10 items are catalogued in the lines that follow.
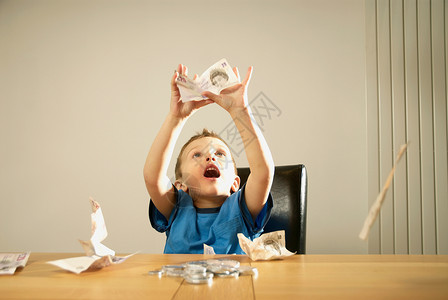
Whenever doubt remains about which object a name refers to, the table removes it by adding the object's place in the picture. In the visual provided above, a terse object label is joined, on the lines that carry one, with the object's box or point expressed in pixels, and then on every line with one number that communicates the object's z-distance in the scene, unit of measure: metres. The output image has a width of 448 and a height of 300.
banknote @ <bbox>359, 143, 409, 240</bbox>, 0.53
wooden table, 0.55
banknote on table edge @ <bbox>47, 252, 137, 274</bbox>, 0.71
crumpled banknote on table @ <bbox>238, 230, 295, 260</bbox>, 0.84
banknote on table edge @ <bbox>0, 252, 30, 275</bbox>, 0.73
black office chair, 1.35
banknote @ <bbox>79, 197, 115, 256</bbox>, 0.81
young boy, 1.14
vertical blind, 2.42
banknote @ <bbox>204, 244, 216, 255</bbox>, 1.02
